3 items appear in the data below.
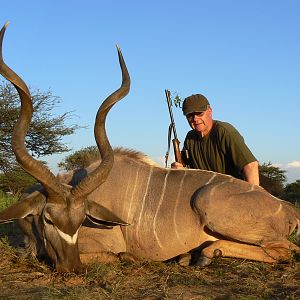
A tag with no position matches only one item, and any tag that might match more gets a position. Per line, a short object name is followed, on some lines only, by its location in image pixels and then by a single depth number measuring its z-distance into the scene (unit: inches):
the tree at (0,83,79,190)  431.2
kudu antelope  132.8
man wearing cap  168.9
